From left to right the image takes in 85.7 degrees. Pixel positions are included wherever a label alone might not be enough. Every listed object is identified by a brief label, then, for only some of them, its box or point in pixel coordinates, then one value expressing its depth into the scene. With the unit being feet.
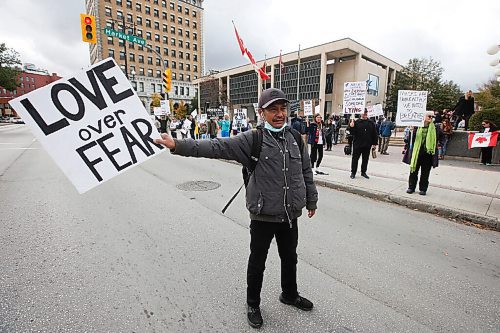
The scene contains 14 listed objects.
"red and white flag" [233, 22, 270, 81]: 36.64
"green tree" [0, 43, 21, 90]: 136.72
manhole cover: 21.47
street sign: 37.88
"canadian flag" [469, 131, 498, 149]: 27.73
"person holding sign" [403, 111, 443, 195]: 18.66
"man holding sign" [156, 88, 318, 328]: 7.14
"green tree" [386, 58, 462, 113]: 127.85
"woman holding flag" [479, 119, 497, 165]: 30.45
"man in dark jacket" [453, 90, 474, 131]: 38.45
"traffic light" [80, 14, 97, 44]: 34.65
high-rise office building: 194.39
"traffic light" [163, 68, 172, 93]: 53.39
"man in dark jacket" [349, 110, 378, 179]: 23.79
